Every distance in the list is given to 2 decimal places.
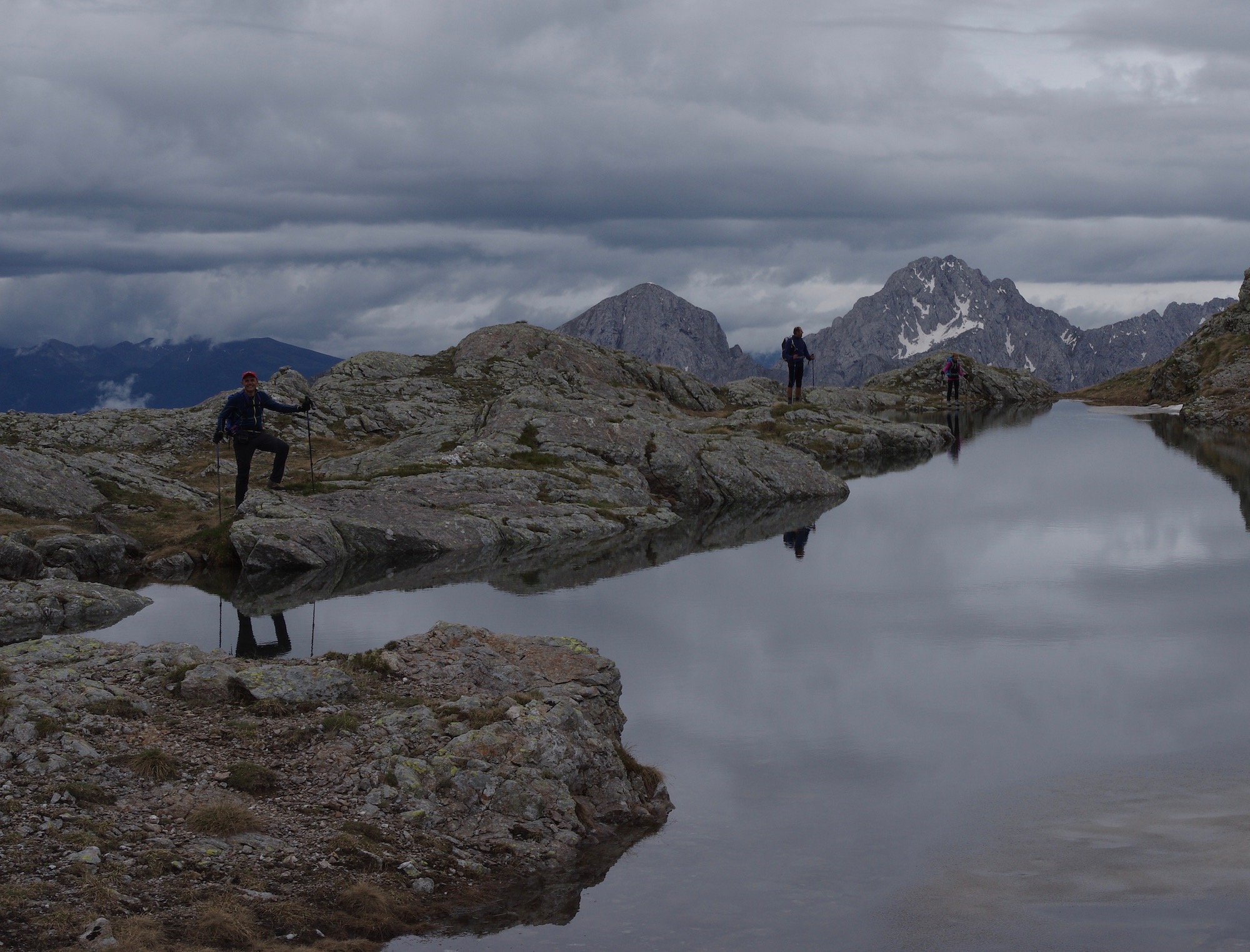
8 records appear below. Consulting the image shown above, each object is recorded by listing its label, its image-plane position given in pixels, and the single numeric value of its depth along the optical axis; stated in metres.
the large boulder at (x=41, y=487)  43.50
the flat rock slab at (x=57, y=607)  30.06
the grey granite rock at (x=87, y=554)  37.69
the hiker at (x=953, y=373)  136.38
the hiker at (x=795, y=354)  82.25
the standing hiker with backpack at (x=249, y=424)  41.28
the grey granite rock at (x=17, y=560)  34.94
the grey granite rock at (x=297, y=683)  20.59
